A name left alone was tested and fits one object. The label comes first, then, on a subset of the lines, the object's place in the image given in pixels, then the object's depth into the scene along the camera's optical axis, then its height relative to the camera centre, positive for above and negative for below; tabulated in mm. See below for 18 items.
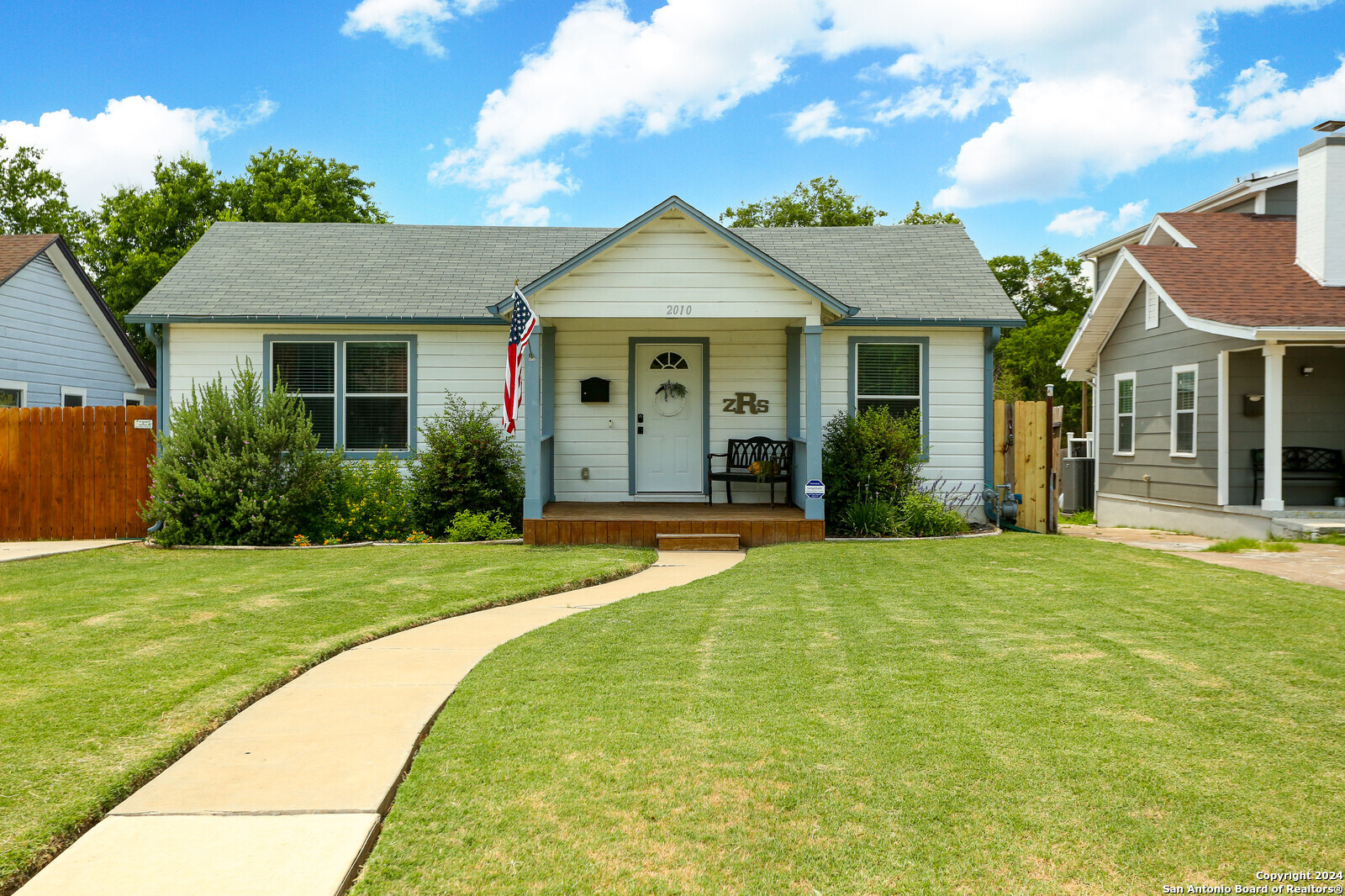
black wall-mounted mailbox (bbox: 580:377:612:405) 12102 +781
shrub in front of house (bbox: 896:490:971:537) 10984 -958
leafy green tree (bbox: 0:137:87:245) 27547 +8104
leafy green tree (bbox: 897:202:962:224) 31245 +8510
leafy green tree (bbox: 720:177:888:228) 31312 +8887
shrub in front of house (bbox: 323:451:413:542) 10828 -804
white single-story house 11602 +1193
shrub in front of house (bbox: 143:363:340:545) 10234 -368
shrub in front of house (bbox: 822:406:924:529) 11055 -246
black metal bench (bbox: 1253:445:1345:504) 12555 -279
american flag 9555 +1051
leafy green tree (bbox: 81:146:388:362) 26203 +7593
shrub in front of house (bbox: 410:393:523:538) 10844 -441
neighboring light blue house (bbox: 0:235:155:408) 14039 +1956
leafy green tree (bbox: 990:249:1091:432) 35469 +5177
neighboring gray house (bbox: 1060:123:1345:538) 11359 +1265
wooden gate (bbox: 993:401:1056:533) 11977 -194
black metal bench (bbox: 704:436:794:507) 11961 -167
